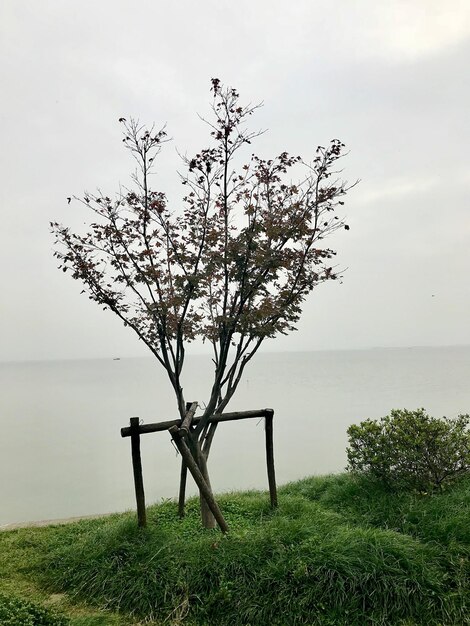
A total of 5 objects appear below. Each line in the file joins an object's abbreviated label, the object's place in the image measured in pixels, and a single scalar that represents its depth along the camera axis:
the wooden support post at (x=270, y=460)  4.93
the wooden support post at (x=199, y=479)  3.90
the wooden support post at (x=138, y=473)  4.24
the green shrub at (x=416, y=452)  4.77
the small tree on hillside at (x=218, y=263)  4.46
